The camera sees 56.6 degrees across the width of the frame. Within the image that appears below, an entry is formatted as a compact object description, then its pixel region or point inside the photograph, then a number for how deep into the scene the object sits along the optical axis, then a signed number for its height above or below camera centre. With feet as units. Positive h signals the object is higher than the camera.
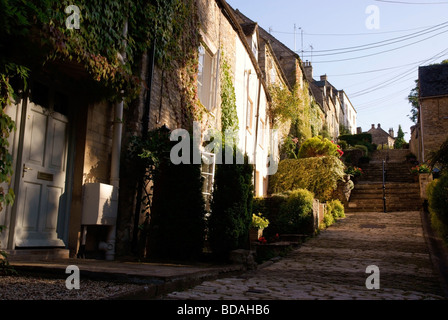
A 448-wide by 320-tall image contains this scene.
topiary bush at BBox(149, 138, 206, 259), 22.20 +0.01
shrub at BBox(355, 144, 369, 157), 96.71 +17.70
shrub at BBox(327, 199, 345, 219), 49.35 +1.66
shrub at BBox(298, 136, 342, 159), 60.85 +10.64
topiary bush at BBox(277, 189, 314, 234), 38.40 +0.44
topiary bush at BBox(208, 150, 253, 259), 22.00 +0.48
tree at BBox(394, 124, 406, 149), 160.02 +34.53
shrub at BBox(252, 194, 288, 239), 39.99 +1.25
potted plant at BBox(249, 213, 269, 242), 36.35 -0.71
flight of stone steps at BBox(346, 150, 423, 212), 54.89 +3.83
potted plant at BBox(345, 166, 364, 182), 65.21 +7.90
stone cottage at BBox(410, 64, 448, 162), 72.49 +20.26
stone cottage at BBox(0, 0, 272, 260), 18.56 +2.58
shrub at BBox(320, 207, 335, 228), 44.29 +0.38
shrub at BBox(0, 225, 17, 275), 14.18 -1.99
